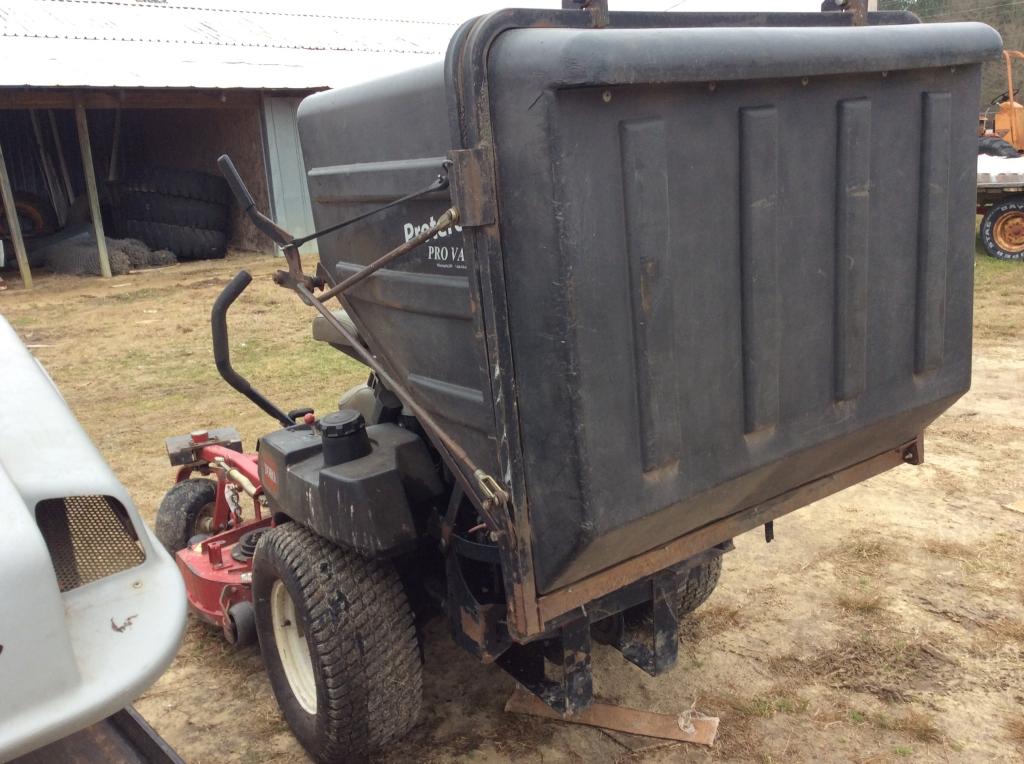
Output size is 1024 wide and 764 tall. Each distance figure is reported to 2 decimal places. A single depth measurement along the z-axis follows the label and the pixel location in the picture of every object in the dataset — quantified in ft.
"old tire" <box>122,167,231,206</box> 50.26
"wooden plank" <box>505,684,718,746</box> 9.40
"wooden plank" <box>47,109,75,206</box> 57.47
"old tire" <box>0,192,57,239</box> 52.70
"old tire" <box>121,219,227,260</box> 49.98
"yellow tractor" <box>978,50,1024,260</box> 35.73
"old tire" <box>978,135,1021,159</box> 37.93
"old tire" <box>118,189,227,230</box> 50.26
